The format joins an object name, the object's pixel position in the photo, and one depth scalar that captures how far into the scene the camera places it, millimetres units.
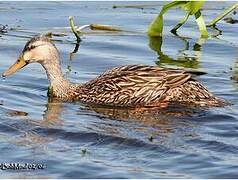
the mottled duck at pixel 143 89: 13789
